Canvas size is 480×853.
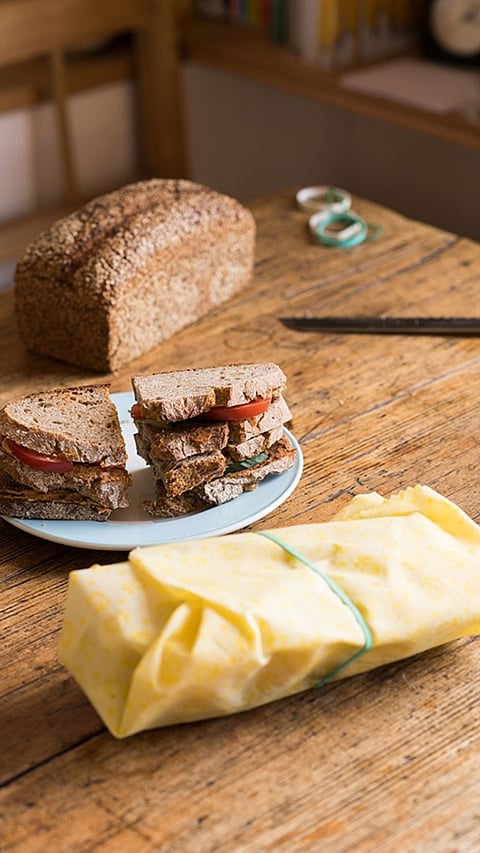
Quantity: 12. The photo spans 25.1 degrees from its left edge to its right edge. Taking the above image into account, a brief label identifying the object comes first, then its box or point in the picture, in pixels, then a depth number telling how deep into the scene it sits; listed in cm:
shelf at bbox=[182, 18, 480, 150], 263
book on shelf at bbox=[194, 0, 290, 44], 301
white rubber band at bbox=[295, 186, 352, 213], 199
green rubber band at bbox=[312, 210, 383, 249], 191
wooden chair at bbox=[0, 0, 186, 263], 293
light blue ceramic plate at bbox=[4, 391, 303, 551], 112
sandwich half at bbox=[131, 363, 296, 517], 115
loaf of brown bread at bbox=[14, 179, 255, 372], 153
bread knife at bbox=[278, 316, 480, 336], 163
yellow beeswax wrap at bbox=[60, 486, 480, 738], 87
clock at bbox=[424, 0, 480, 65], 285
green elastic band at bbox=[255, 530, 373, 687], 91
